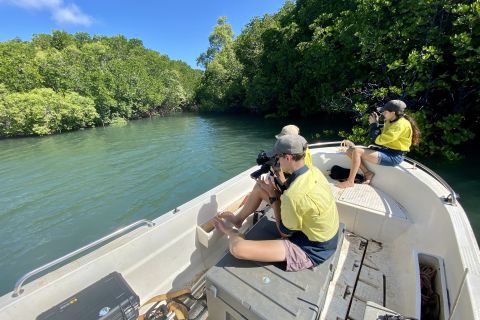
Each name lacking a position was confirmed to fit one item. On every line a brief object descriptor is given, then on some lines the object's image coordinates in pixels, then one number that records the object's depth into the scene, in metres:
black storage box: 1.45
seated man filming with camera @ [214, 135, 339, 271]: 1.64
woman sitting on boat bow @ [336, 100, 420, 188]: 3.22
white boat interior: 1.62
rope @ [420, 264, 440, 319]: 1.72
